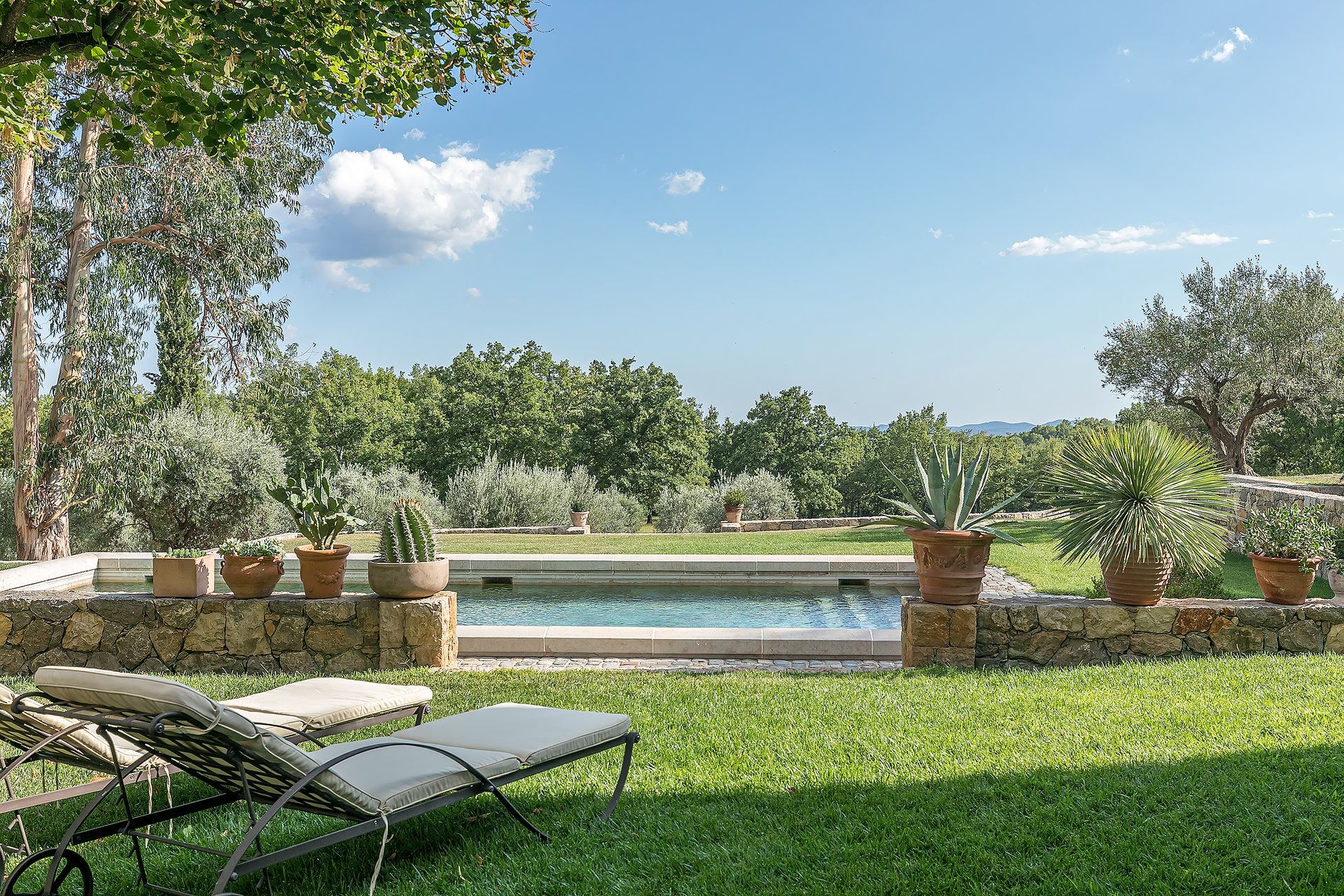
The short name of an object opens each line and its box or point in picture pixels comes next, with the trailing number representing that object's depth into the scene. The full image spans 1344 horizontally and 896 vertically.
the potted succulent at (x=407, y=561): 6.16
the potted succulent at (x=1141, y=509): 5.91
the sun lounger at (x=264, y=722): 2.80
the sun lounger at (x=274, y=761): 2.25
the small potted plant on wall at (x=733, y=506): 21.39
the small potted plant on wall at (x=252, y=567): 6.27
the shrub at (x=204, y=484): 15.55
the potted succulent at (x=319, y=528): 6.29
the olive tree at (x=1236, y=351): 19.91
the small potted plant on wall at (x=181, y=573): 6.31
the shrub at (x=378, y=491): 19.27
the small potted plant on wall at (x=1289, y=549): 5.93
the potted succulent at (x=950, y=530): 5.91
